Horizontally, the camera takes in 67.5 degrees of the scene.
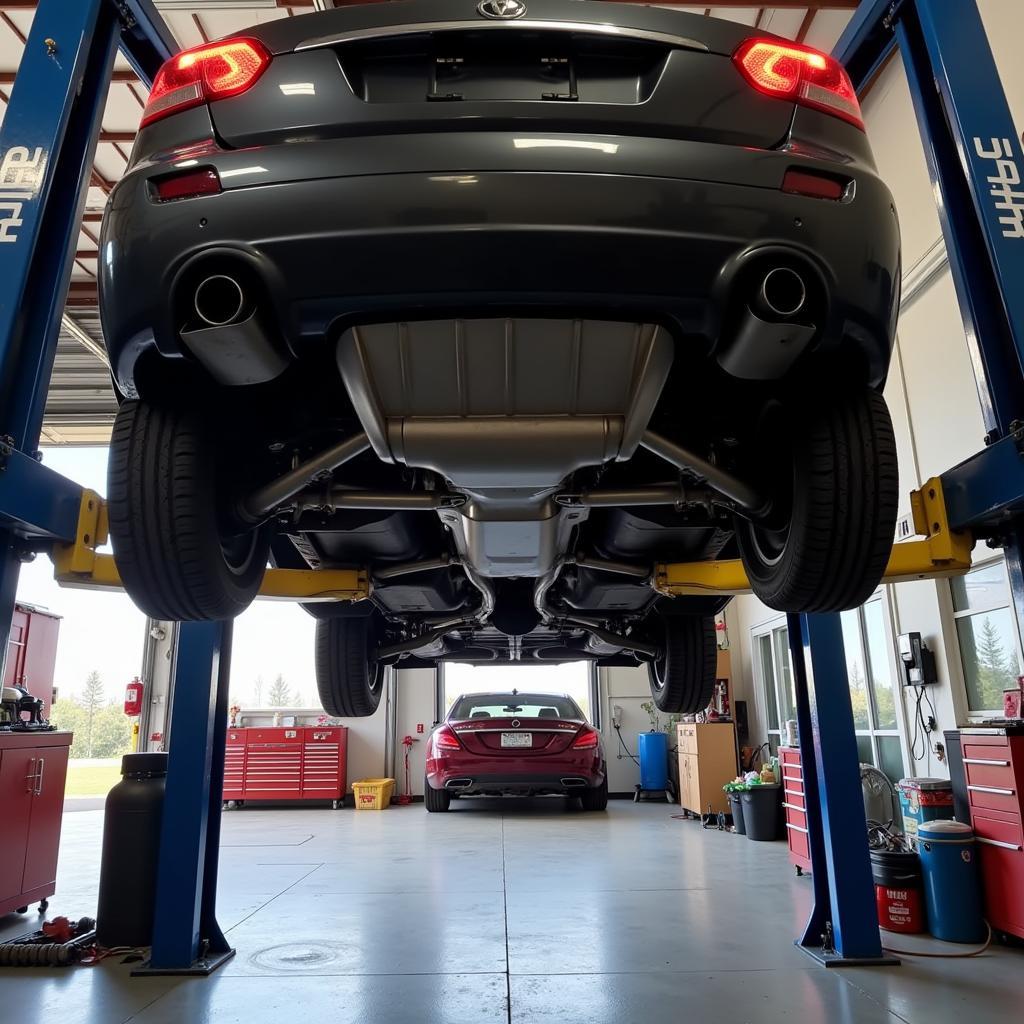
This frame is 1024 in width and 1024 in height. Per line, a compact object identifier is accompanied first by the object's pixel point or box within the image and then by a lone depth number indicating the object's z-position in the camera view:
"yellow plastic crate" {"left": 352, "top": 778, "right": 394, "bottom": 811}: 8.77
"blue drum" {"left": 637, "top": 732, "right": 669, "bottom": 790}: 9.38
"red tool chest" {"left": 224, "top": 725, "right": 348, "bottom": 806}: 9.17
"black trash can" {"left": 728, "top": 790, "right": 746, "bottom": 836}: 6.52
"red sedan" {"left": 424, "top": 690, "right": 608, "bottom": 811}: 6.30
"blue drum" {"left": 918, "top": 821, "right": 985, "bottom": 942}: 3.54
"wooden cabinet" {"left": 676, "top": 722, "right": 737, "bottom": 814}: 7.36
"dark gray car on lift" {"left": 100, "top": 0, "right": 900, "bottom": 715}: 1.06
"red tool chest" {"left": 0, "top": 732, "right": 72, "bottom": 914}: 3.84
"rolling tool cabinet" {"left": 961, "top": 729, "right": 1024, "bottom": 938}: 3.41
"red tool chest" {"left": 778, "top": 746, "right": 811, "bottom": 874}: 4.86
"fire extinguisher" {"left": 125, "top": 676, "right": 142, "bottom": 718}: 9.59
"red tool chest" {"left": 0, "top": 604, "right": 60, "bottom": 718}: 6.68
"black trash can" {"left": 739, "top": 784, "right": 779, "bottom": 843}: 6.22
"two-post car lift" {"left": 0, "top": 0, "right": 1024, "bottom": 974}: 1.49
